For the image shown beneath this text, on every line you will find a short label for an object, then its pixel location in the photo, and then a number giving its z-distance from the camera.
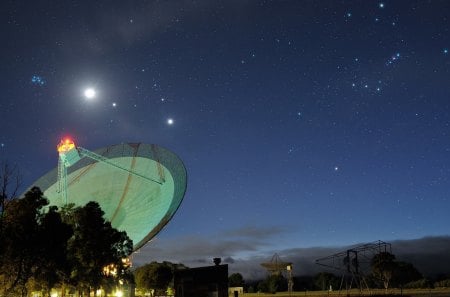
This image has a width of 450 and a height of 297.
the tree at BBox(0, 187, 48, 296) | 34.09
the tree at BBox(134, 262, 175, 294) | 109.75
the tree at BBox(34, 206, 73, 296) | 36.91
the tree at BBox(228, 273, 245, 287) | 154.38
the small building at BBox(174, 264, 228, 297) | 44.56
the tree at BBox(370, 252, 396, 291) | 90.88
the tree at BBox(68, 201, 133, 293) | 47.88
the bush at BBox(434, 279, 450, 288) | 80.41
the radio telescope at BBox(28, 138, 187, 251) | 60.03
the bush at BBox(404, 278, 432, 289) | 88.39
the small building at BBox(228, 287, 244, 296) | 104.15
